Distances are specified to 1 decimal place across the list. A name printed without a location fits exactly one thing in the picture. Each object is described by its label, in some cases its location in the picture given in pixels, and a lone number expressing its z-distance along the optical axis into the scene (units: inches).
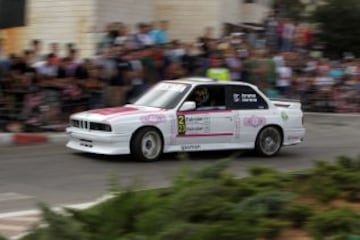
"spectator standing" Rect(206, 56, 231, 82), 735.5
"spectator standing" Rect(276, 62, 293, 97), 850.1
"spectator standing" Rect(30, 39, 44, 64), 658.9
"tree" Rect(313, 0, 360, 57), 1454.2
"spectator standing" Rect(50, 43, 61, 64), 653.3
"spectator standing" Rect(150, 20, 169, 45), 779.4
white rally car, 495.8
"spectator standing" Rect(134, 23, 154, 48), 748.5
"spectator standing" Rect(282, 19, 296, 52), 1022.1
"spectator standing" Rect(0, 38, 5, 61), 625.0
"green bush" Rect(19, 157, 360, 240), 223.1
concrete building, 867.4
